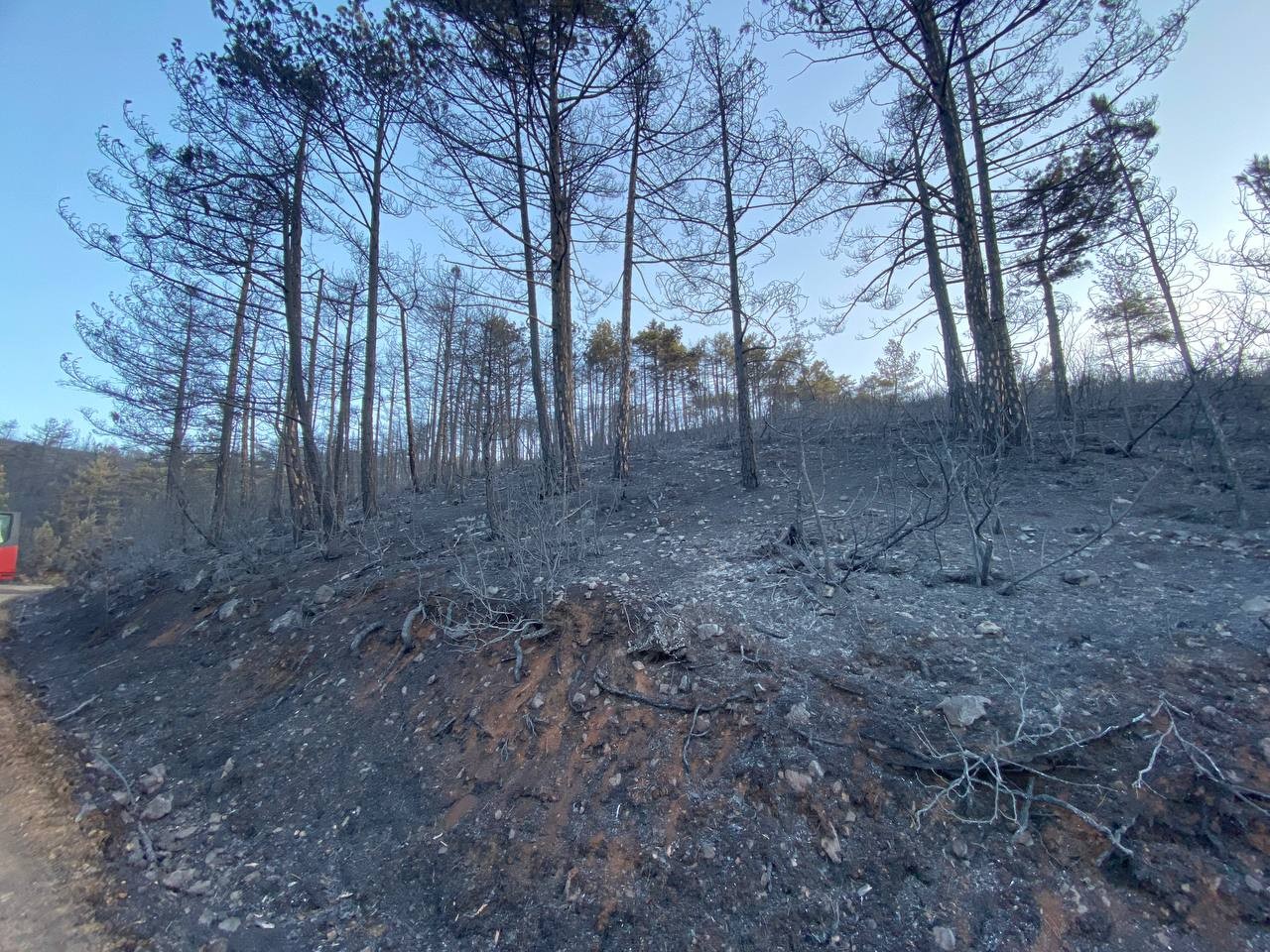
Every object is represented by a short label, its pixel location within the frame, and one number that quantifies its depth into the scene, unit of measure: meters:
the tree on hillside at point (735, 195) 8.04
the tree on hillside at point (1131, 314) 8.57
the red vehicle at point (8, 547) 16.73
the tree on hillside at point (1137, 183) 7.28
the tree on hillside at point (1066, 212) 7.71
